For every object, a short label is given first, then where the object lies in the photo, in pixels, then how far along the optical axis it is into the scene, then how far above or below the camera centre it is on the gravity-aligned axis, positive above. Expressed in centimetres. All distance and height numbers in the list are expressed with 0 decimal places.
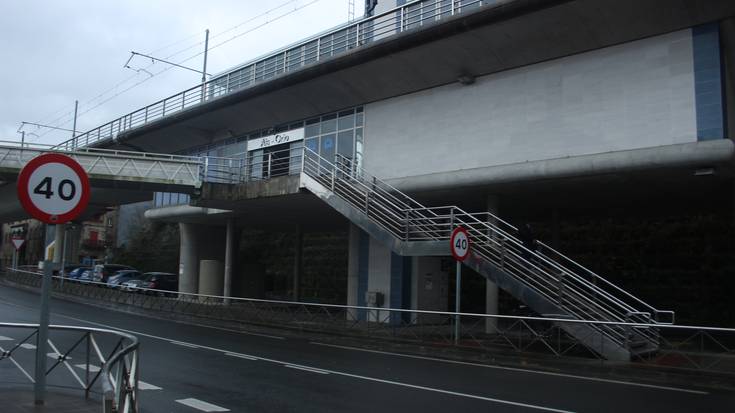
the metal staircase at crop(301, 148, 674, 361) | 1376 +57
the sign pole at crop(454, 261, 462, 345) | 1512 -89
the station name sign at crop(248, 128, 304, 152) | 2563 +568
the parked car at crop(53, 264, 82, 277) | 4088 -31
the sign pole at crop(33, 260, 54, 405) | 656 -68
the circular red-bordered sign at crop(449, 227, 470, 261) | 1491 +77
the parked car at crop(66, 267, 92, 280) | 3847 -47
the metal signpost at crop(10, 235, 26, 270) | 3234 +112
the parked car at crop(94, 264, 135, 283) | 3597 -34
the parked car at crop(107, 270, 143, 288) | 3448 -58
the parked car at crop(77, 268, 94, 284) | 3653 -61
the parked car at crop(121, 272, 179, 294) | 3141 -79
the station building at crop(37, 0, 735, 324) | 1543 +456
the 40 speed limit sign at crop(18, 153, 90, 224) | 643 +81
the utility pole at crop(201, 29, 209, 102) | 3579 +1287
